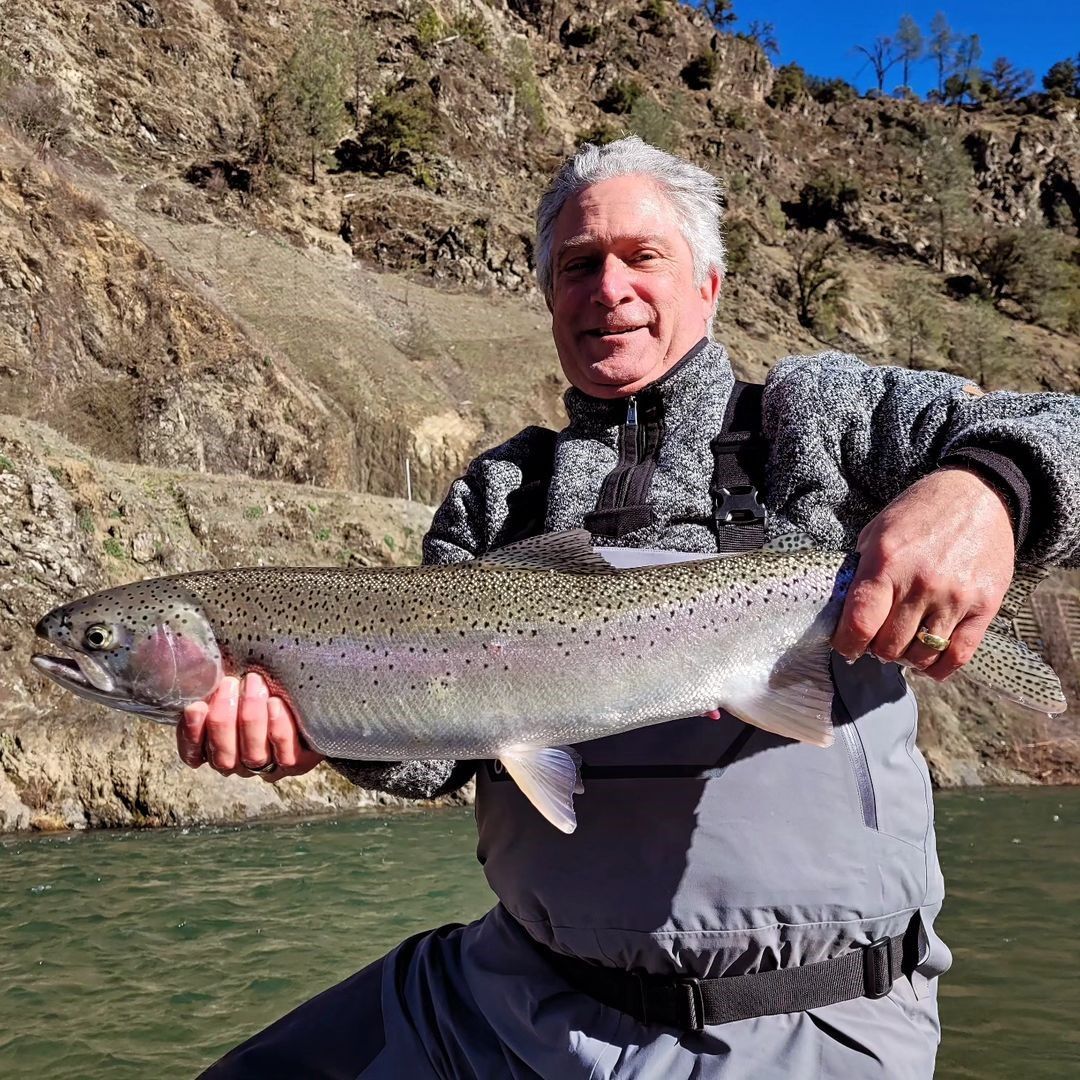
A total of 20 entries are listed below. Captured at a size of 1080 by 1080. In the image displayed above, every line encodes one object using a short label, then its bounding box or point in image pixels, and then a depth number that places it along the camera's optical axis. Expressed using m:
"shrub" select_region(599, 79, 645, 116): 73.81
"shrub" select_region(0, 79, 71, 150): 30.30
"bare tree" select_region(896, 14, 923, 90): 101.94
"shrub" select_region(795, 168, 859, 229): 75.50
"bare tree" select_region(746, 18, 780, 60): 96.62
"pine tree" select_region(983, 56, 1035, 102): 103.06
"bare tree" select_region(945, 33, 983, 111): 101.94
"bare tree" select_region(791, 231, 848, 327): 56.94
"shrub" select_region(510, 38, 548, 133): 56.06
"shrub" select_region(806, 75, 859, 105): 96.62
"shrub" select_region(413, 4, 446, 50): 56.97
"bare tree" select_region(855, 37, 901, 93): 102.94
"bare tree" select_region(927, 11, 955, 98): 102.38
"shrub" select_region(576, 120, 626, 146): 64.06
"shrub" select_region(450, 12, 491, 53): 59.94
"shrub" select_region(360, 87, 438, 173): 45.34
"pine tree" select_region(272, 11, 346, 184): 42.44
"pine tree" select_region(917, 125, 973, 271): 75.50
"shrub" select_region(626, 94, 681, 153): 64.19
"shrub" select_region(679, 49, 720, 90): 86.06
